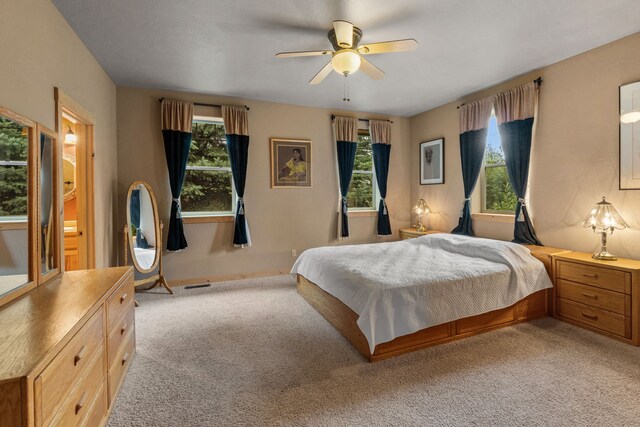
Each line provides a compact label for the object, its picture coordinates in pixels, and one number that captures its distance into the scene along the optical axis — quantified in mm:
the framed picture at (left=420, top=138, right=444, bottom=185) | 5000
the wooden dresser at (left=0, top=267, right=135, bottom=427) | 999
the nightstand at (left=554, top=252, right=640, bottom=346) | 2535
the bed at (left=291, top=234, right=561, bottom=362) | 2342
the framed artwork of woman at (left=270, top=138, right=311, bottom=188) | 4742
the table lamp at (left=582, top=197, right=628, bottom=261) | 2842
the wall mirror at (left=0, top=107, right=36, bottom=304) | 1644
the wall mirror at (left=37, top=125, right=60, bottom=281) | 1980
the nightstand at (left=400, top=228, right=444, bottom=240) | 5015
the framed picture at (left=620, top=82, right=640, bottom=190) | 2775
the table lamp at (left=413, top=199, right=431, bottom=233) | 5199
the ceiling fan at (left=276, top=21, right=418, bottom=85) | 2383
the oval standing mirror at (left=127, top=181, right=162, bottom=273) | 3818
